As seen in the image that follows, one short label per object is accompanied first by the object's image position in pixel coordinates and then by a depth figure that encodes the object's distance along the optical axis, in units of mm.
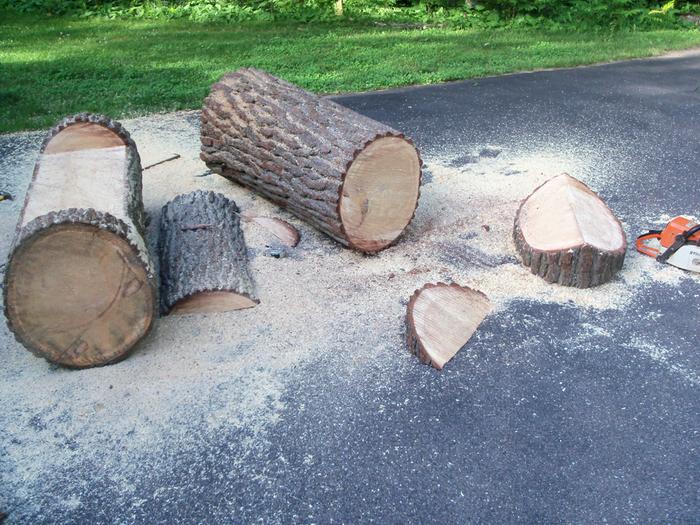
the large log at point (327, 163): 4195
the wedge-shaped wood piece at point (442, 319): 3471
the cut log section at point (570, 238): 3955
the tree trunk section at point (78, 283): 3201
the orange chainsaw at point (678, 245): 4129
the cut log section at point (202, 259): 3799
